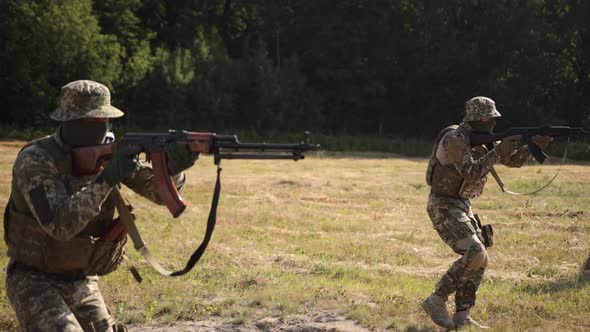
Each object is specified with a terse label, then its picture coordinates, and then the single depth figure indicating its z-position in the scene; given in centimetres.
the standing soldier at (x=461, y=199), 749
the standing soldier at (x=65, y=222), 491
